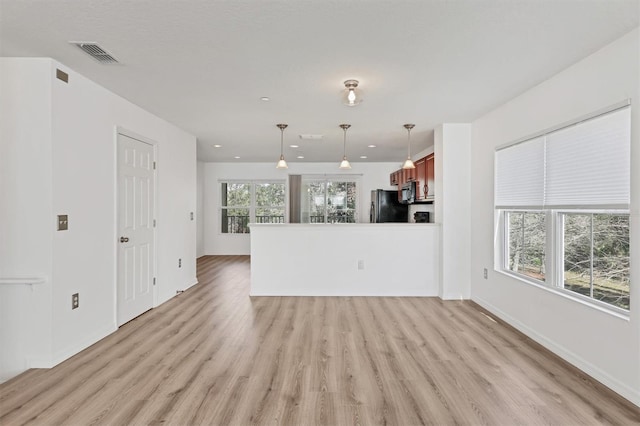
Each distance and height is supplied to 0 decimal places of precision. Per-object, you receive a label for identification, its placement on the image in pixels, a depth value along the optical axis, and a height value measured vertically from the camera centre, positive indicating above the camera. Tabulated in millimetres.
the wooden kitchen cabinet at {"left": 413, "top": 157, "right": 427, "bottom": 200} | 5969 +552
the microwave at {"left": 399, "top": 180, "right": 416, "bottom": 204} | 6582 +343
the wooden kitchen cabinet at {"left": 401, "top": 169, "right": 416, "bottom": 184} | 6689 +702
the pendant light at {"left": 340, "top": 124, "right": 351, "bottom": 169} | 4816 +1165
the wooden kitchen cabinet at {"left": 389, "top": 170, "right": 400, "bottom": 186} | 7879 +741
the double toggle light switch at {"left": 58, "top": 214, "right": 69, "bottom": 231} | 2832 -106
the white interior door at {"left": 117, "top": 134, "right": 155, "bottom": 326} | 3703 -210
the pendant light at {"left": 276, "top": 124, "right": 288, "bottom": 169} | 4773 +1145
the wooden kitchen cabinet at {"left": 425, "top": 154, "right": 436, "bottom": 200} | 5609 +549
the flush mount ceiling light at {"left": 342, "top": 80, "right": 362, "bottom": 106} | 3115 +1066
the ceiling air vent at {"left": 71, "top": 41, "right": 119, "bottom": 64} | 2457 +1184
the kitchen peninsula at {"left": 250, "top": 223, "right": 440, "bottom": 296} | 5016 -747
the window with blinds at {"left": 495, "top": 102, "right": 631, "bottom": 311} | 2441 +33
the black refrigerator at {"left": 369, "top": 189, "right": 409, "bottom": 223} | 7941 +27
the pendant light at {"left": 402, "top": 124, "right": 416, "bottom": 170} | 4711 +1168
